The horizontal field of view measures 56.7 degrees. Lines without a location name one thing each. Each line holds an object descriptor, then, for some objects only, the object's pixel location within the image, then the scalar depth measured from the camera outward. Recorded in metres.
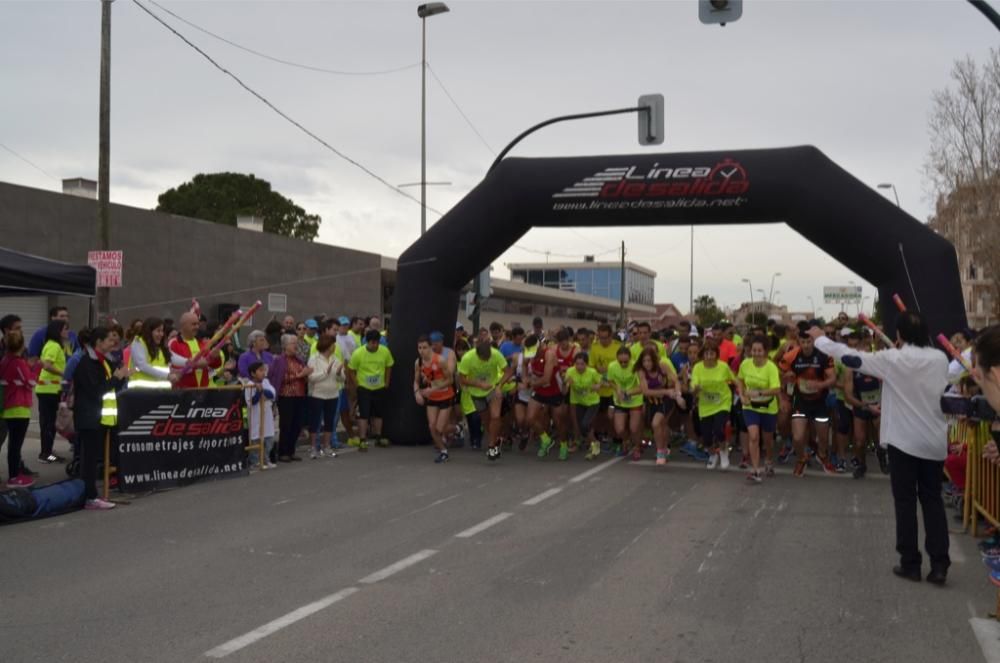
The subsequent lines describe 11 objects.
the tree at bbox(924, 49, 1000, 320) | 35.38
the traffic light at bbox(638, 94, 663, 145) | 17.22
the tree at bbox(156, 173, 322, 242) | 58.88
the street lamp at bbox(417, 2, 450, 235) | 28.23
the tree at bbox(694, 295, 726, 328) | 97.79
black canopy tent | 9.48
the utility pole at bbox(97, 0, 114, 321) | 15.99
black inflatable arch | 12.31
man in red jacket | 11.01
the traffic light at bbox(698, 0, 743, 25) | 11.32
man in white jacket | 6.54
